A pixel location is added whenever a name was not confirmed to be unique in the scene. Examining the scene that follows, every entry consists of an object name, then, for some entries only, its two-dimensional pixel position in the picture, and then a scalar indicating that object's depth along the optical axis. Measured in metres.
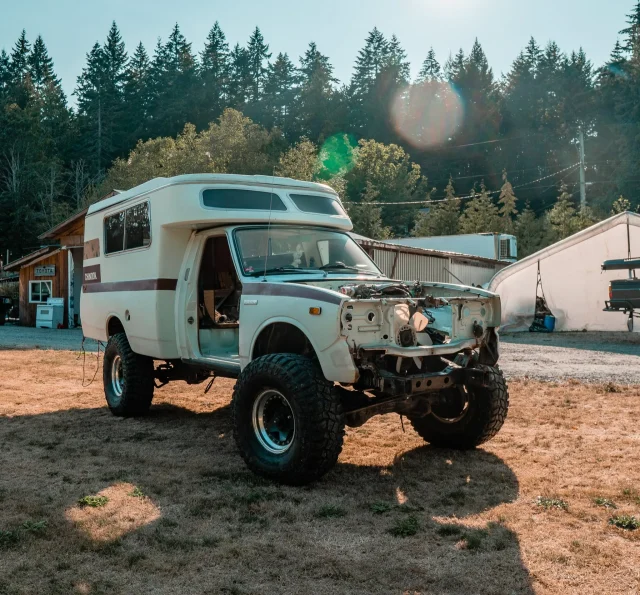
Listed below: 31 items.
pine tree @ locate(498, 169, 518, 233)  49.44
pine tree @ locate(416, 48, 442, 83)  90.57
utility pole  51.07
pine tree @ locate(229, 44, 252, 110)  79.31
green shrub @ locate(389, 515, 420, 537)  4.21
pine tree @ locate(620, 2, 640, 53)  72.69
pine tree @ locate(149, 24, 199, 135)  73.62
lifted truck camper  5.12
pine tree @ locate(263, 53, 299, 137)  77.25
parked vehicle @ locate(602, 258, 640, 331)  17.59
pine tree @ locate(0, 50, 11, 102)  81.10
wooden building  28.31
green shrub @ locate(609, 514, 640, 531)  4.28
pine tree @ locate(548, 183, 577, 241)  45.41
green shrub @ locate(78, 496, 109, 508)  4.74
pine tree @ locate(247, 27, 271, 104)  82.81
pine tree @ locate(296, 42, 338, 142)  74.62
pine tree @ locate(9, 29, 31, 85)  82.19
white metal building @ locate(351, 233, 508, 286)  24.31
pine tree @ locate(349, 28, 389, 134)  78.25
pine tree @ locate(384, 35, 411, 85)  84.44
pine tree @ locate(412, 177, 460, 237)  51.66
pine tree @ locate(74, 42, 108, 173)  71.31
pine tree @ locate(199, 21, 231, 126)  76.31
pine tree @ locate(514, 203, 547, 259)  47.59
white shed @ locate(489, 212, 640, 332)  20.83
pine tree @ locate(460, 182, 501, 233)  50.19
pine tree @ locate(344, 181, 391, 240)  54.16
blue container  20.89
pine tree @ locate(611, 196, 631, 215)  39.12
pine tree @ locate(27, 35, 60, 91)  85.31
